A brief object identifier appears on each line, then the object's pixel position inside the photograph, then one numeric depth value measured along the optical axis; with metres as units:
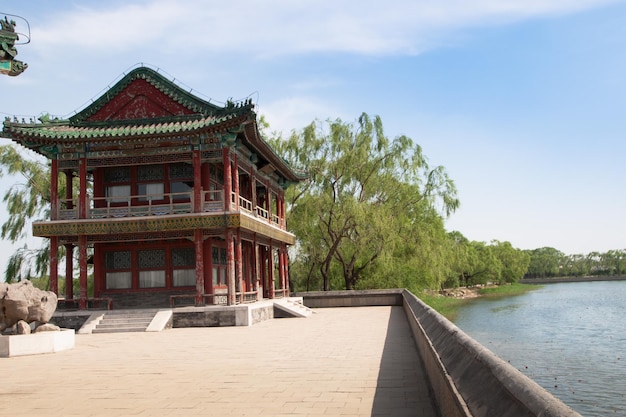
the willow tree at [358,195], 32.47
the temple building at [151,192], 20.20
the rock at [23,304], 12.66
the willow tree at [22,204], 29.44
